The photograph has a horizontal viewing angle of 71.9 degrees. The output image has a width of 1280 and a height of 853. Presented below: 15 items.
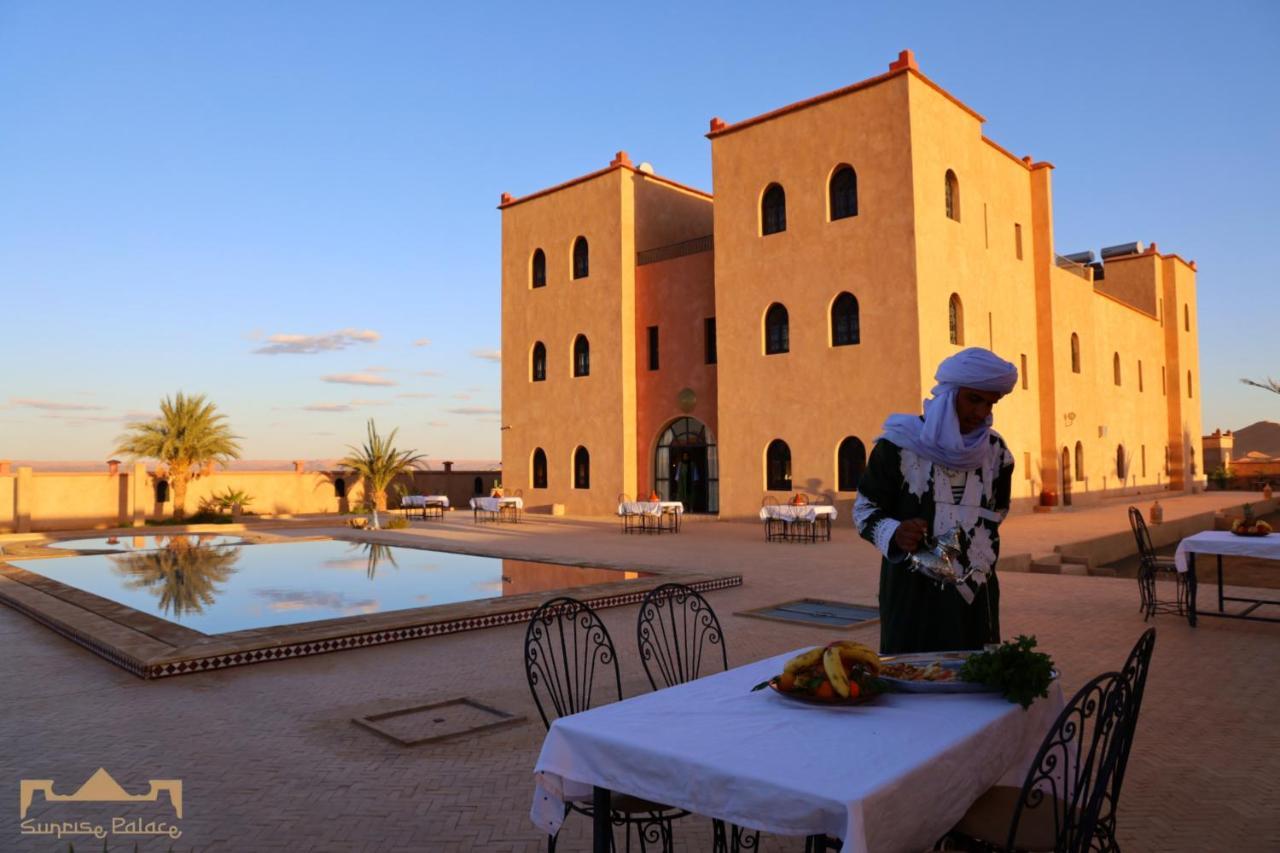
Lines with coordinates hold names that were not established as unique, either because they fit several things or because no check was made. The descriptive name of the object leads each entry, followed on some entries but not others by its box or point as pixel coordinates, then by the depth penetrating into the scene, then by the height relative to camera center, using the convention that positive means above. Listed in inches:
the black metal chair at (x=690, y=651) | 108.8 -49.5
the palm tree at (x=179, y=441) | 979.3 +49.5
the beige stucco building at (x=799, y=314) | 719.7 +156.7
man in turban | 118.7 -3.8
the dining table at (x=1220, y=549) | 279.3 -25.4
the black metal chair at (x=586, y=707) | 104.3 -42.4
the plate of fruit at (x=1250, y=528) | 294.7 -19.4
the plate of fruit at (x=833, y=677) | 96.5 -22.4
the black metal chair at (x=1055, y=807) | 87.6 -36.7
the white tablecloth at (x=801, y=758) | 75.7 -26.5
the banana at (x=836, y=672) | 95.6 -21.6
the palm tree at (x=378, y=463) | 934.4 +20.5
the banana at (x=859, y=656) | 100.7 -20.7
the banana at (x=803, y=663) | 101.3 -21.4
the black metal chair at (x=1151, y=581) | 313.7 -40.0
